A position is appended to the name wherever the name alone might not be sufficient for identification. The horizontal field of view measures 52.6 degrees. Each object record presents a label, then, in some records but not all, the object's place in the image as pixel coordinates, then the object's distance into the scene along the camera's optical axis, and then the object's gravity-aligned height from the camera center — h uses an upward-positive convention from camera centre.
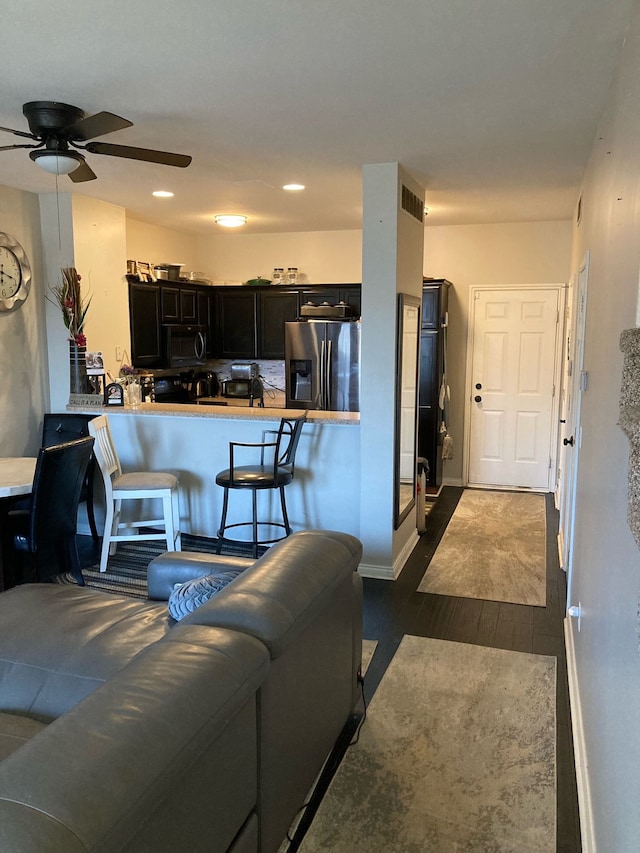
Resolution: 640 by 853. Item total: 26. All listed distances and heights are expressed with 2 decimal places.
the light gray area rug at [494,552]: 4.00 -1.38
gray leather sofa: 1.06 -0.79
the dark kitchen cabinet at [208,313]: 6.79 +0.48
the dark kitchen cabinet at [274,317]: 6.76 +0.44
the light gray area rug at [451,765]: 2.03 -1.47
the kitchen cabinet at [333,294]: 6.47 +0.65
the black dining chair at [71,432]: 4.75 -0.55
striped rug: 3.99 -1.39
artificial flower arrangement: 4.76 +0.39
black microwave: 6.16 +0.13
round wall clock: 4.57 +0.60
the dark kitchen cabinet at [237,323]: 6.91 +0.38
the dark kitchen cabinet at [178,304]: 6.17 +0.54
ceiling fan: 2.86 +0.95
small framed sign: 4.97 -0.28
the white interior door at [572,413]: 3.65 -0.34
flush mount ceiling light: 5.37 +1.15
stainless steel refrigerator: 5.96 -0.04
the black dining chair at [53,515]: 3.49 -0.89
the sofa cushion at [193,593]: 2.17 -0.79
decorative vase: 4.93 -0.09
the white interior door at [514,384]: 6.27 -0.25
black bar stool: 4.04 -0.73
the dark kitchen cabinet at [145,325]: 5.63 +0.30
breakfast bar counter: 4.41 -0.69
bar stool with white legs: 4.26 -0.86
